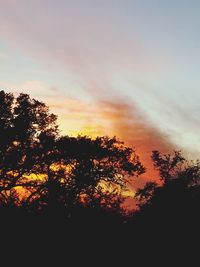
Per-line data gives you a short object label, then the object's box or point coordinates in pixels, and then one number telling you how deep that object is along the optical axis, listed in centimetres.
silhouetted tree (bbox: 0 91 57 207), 3559
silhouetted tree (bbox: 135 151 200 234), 2287
